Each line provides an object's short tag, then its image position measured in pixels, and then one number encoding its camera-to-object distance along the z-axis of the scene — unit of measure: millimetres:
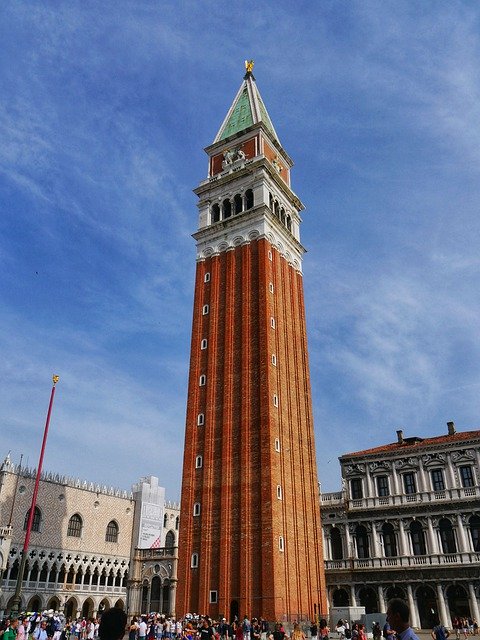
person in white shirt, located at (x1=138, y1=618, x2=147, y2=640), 24766
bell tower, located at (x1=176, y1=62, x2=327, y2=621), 36531
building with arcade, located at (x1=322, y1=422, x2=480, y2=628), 42062
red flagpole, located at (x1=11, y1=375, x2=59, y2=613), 27947
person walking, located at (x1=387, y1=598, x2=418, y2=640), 6723
